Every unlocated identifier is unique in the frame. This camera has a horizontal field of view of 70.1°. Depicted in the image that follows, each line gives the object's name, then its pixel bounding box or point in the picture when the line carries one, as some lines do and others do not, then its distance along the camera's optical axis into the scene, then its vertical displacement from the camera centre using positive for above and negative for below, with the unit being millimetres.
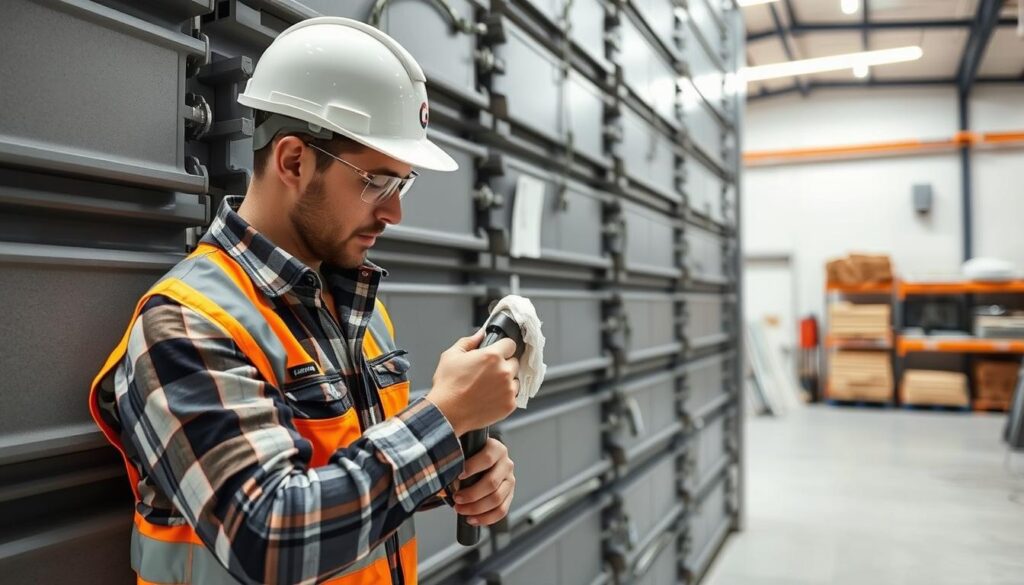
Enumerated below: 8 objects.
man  736 -75
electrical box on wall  9578 +1528
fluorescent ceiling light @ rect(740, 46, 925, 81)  7852 +2770
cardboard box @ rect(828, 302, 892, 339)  9000 -87
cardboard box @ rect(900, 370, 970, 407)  8690 -892
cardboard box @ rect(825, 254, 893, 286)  9078 +558
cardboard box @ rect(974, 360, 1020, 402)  8625 -775
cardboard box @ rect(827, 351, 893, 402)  9039 -780
